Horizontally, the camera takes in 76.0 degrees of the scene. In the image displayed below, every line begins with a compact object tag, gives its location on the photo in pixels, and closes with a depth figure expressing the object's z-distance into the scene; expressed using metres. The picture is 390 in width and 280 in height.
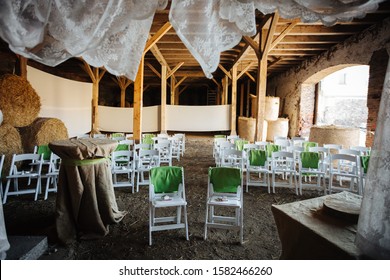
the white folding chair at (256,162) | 5.43
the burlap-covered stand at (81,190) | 3.32
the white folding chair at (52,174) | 4.76
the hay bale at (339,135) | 7.74
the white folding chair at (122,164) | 4.99
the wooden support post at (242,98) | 19.54
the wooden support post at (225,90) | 15.19
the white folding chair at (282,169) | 5.27
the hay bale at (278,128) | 12.25
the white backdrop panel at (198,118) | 13.74
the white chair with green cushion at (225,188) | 3.50
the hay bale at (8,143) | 5.60
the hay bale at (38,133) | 6.74
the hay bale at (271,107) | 11.87
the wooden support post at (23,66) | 6.82
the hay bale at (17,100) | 6.00
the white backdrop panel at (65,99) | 8.20
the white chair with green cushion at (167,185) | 3.50
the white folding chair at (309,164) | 5.16
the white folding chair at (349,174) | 4.96
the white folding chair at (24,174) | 4.43
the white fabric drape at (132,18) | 1.47
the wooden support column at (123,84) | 15.31
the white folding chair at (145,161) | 5.30
